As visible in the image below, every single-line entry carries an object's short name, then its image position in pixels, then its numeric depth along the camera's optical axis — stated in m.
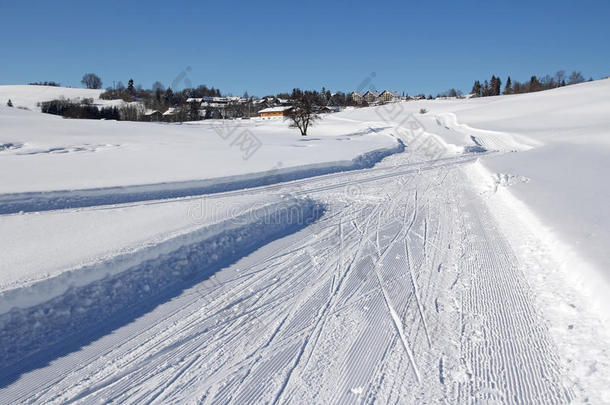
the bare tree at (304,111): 38.97
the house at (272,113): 95.62
